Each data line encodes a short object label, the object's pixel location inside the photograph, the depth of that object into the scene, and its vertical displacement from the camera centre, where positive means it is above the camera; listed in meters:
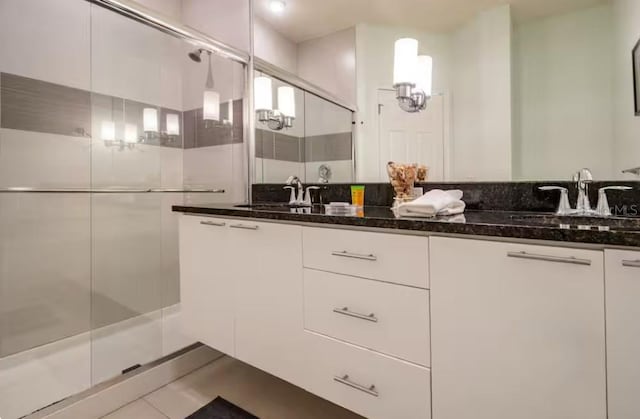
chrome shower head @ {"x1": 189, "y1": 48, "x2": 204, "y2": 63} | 2.44 +1.17
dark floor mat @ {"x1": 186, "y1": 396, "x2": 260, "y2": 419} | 1.45 -0.90
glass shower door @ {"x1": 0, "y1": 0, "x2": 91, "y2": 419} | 1.78 +0.08
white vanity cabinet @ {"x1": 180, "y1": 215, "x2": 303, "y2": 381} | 1.22 -0.33
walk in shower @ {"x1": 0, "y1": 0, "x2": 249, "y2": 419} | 1.81 +0.22
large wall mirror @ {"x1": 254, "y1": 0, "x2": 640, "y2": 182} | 1.18 +0.51
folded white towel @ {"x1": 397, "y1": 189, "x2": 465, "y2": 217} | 1.01 +0.01
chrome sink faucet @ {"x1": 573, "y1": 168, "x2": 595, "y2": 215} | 1.14 +0.05
